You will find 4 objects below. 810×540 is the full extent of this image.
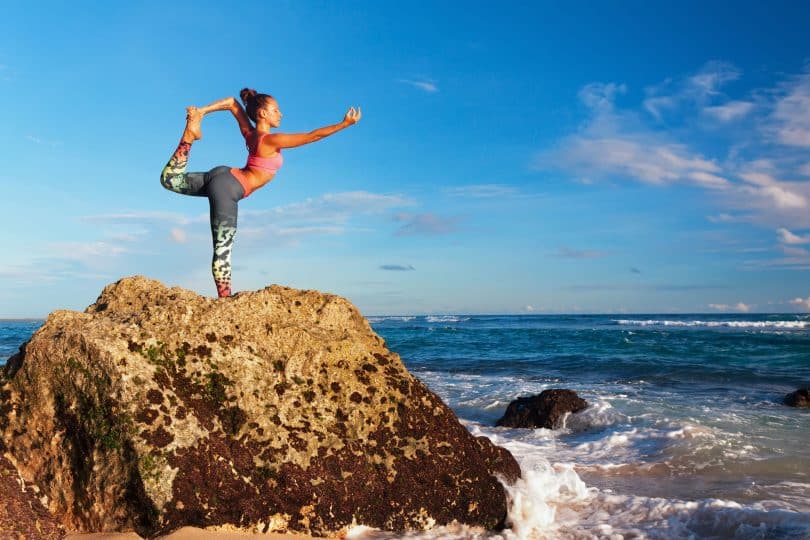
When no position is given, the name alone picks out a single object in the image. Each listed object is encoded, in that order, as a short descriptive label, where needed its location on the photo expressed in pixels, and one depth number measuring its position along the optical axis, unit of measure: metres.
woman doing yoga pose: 5.59
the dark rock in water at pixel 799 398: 12.82
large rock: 3.98
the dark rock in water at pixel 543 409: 10.61
